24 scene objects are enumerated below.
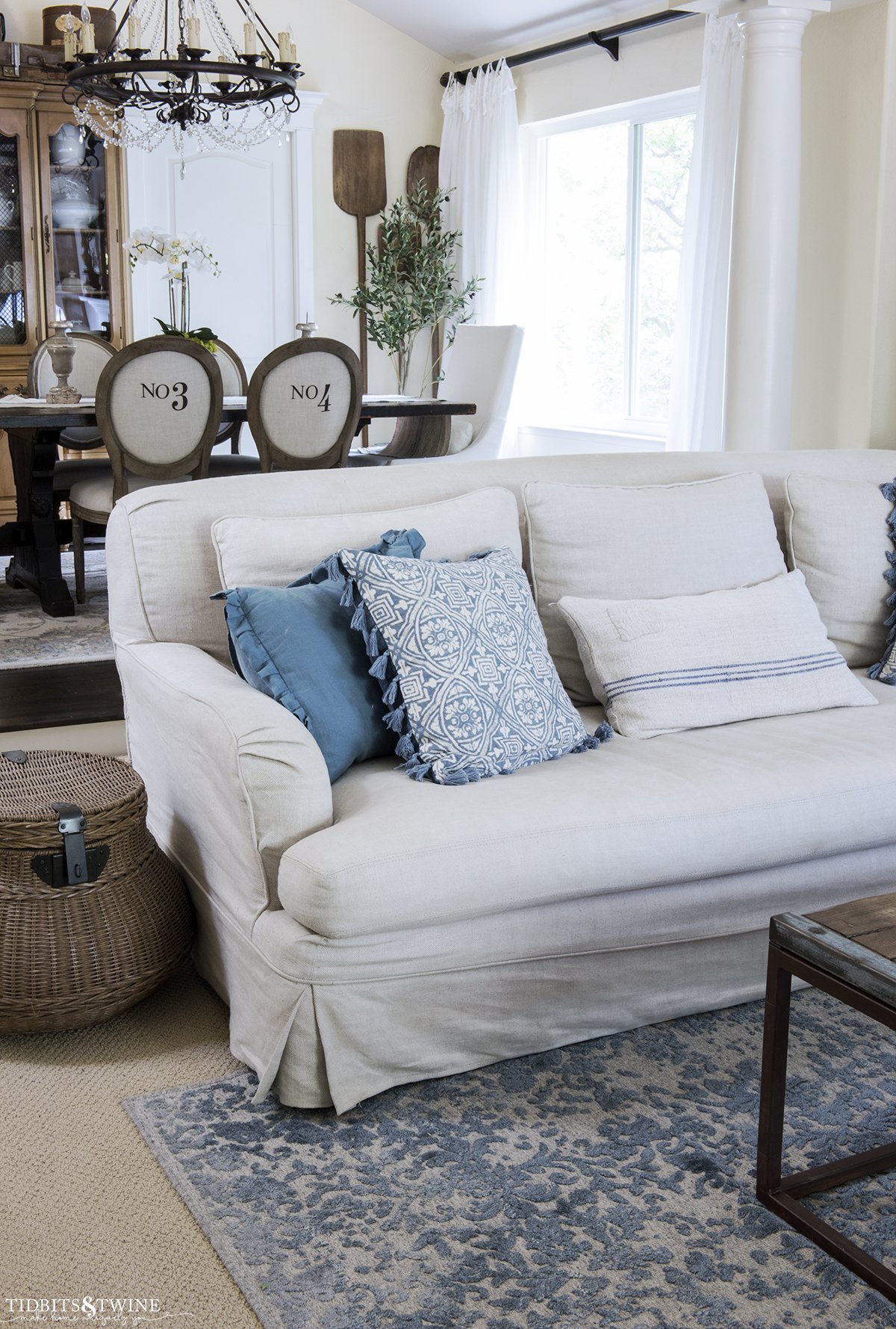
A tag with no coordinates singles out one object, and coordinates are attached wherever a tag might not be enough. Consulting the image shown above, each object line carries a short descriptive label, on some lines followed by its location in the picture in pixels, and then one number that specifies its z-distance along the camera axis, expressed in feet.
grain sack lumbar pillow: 8.21
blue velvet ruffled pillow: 7.11
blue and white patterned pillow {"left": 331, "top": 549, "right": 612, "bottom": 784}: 7.17
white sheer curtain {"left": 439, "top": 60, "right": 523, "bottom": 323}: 21.62
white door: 21.58
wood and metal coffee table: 5.22
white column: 13.83
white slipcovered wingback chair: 17.63
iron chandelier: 13.20
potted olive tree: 22.65
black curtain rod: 18.03
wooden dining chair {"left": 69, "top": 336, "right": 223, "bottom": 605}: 14.14
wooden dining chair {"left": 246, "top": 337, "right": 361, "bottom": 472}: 14.76
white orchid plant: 16.46
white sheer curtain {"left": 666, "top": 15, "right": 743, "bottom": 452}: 17.08
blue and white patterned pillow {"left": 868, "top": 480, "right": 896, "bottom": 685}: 9.42
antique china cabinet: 20.21
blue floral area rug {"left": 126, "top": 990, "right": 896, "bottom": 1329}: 5.16
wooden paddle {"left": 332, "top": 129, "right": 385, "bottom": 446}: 22.75
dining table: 14.71
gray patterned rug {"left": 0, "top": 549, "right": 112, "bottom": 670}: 14.10
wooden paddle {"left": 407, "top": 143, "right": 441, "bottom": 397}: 23.30
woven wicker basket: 6.93
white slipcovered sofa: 6.30
